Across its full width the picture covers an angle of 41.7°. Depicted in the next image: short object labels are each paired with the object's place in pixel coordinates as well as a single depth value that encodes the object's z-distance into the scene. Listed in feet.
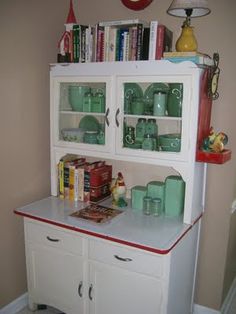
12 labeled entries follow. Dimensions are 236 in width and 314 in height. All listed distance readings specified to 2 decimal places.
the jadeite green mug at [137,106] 6.36
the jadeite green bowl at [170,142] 5.96
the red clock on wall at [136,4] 6.52
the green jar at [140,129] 6.48
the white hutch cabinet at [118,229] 5.48
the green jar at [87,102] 6.77
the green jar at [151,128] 6.45
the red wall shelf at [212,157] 5.65
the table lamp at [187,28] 5.62
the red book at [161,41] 5.81
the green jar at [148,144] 6.20
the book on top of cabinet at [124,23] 5.98
